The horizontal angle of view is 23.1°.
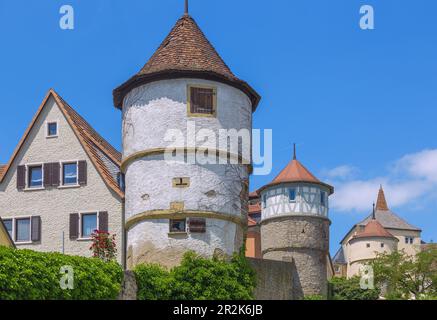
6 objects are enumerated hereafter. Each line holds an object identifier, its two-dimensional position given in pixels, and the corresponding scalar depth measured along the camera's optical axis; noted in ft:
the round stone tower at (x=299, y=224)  193.77
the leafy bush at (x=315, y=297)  182.72
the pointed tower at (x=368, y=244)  310.45
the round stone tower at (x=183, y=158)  126.00
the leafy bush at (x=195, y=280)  120.57
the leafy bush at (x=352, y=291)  220.21
